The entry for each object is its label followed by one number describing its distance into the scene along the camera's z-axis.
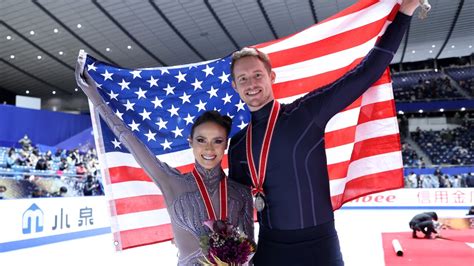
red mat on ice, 5.53
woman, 1.99
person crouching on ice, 7.58
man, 1.99
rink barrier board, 7.65
